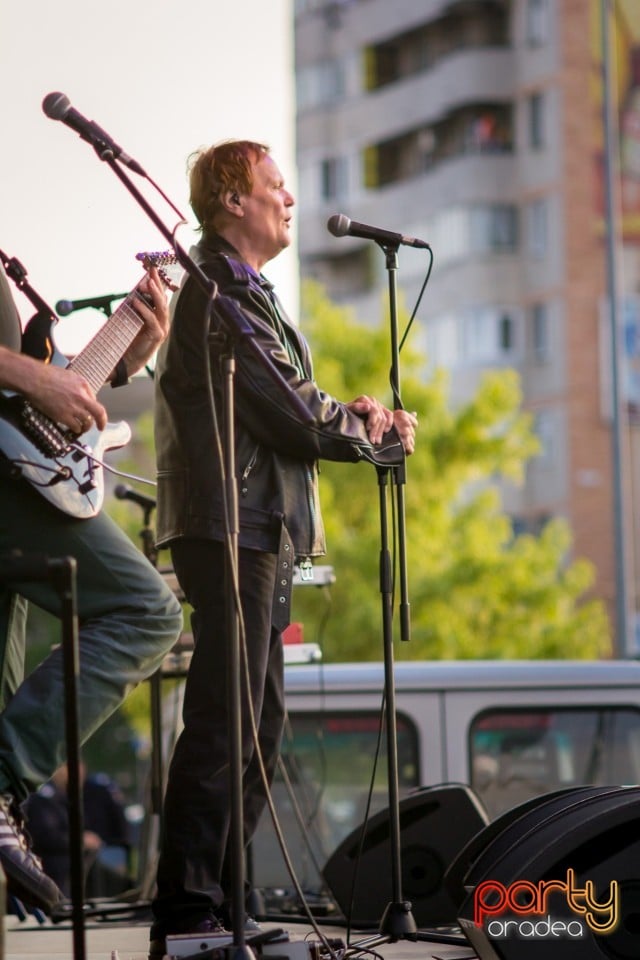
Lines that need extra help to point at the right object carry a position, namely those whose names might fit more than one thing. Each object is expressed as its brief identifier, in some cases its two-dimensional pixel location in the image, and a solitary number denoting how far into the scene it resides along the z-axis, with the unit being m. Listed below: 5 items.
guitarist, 6.67
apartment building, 68.93
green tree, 35.21
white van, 13.52
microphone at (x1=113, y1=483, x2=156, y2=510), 11.32
